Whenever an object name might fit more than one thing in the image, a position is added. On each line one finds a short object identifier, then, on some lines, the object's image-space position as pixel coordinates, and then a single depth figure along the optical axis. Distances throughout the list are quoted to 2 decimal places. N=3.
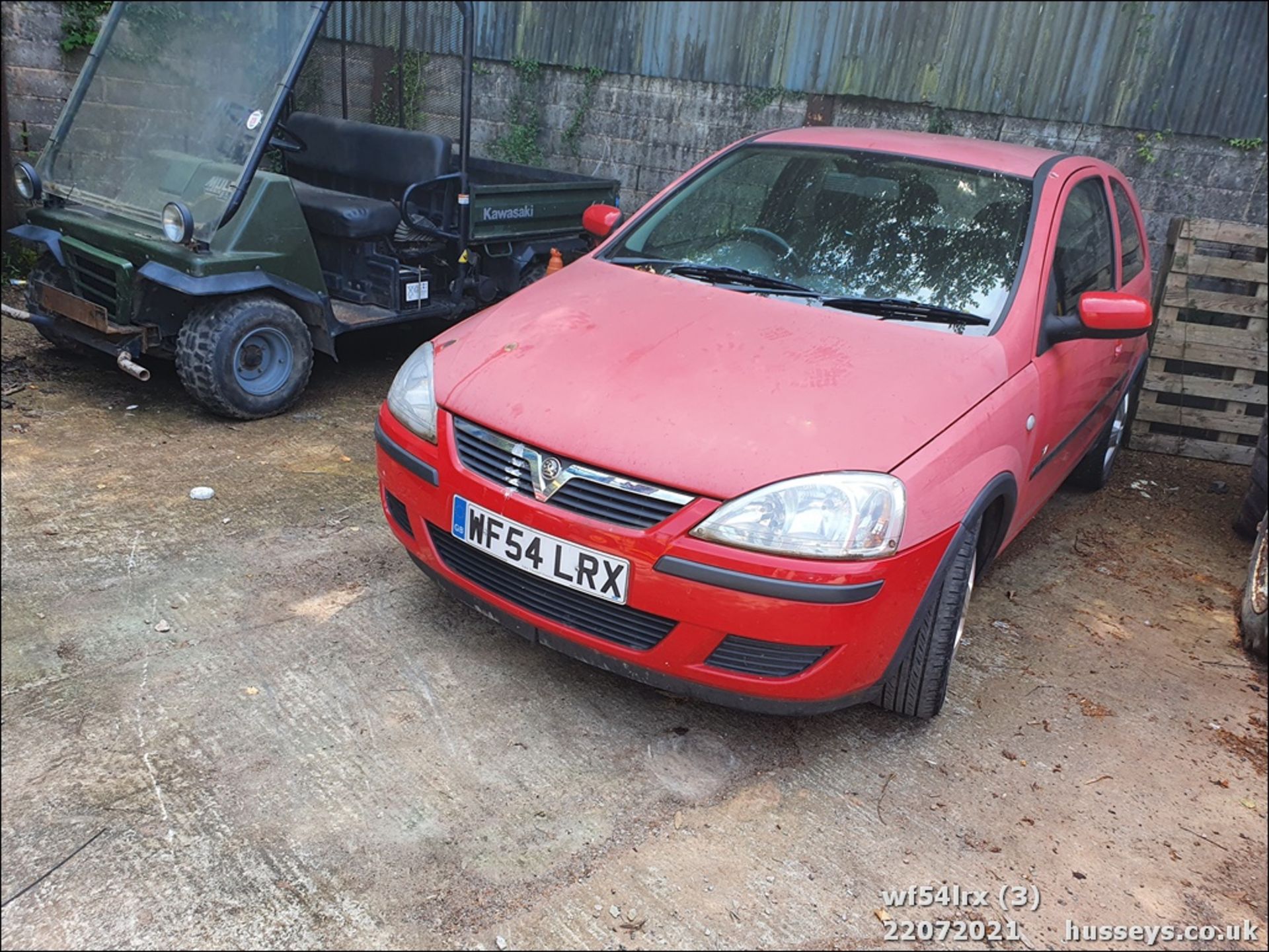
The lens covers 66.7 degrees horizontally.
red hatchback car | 2.37
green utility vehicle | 4.28
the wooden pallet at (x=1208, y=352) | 5.44
